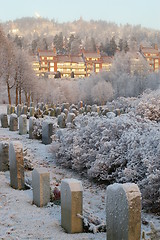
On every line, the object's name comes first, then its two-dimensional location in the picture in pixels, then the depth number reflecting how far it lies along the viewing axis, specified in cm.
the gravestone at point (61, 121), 1895
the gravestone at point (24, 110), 2669
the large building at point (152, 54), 11056
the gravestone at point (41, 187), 753
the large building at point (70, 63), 10969
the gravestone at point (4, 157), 1048
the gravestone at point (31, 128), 1670
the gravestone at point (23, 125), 1805
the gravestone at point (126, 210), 533
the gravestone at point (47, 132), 1546
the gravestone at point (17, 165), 879
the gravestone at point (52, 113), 2852
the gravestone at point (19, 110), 2770
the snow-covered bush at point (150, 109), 1708
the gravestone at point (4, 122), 2077
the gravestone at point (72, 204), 634
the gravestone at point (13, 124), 1925
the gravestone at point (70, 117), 1873
